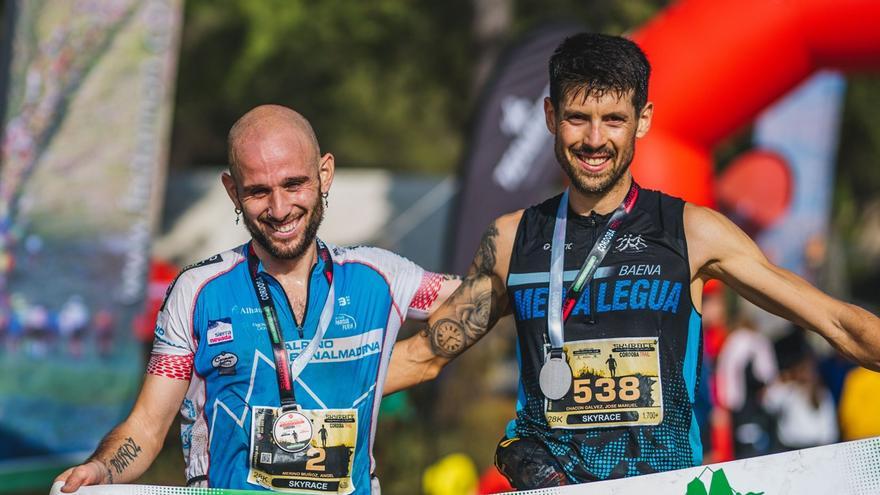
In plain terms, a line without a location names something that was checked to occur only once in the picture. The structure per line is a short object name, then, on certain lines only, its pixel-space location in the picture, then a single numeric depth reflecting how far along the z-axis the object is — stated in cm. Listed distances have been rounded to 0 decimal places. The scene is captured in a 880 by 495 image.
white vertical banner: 1805
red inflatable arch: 1734
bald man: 745
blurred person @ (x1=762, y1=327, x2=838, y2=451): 1895
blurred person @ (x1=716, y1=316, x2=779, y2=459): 1830
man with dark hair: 724
